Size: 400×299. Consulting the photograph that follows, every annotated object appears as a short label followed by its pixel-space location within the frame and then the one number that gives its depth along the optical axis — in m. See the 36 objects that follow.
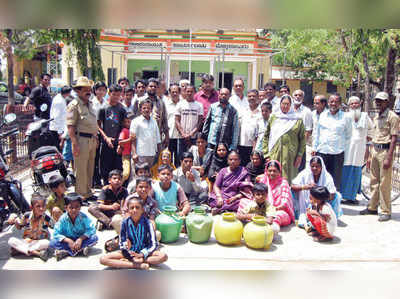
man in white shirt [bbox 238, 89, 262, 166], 6.08
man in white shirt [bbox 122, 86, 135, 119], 6.75
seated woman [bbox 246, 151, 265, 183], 5.85
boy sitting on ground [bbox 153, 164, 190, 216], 4.92
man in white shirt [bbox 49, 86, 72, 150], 7.00
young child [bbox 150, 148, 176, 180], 6.06
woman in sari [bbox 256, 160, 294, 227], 5.13
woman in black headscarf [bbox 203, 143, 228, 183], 5.83
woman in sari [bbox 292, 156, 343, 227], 5.18
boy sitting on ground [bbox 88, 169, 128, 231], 4.73
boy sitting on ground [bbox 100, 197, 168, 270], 3.70
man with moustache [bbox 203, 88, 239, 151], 5.90
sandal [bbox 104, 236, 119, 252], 4.12
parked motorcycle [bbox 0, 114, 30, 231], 4.45
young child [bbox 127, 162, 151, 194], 5.04
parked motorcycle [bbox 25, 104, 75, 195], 5.44
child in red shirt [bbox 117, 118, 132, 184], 5.96
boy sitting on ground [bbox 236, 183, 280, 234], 4.84
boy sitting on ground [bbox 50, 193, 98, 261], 3.98
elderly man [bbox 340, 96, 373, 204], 5.99
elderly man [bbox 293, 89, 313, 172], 6.43
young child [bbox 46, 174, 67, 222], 4.51
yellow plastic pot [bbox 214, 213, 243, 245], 4.40
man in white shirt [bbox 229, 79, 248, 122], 6.34
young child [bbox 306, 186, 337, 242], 4.58
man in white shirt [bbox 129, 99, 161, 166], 5.75
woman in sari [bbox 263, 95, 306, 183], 5.56
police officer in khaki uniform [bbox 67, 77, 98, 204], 5.39
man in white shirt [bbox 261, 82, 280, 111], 6.86
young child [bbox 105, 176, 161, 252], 4.14
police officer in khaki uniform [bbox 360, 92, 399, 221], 5.23
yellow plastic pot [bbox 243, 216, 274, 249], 4.28
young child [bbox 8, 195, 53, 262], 3.95
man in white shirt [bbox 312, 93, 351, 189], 5.82
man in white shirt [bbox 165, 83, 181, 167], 6.45
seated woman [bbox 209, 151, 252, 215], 5.41
